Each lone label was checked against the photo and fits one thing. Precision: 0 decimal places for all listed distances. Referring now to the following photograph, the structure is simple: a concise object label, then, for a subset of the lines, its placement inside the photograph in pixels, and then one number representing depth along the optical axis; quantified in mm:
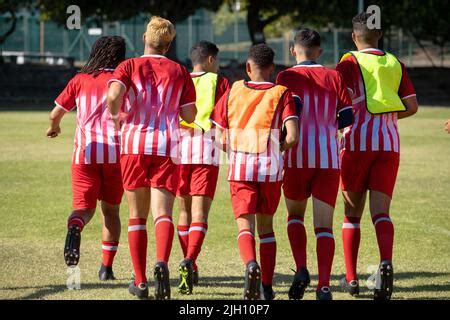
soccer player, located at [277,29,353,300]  15750
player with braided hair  16891
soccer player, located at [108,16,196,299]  15562
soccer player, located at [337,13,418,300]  16359
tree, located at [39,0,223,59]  85000
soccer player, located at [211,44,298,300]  15281
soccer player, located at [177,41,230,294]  17250
